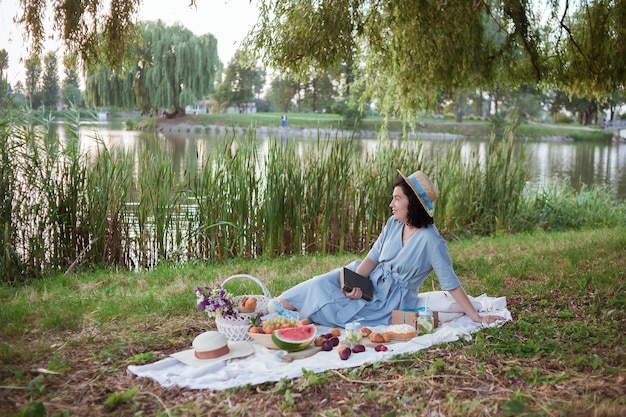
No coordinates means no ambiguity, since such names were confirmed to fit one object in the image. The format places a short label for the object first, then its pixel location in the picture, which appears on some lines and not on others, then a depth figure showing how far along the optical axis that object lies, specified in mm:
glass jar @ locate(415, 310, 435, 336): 3385
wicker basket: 3209
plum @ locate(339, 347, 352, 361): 2971
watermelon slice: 3049
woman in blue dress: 3479
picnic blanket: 2740
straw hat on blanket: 2943
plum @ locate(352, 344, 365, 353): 3086
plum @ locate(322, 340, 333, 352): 3133
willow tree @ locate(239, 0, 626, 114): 4652
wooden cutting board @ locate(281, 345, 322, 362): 2997
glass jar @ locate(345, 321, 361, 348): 3162
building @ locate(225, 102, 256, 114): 40475
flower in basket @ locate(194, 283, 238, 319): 3213
